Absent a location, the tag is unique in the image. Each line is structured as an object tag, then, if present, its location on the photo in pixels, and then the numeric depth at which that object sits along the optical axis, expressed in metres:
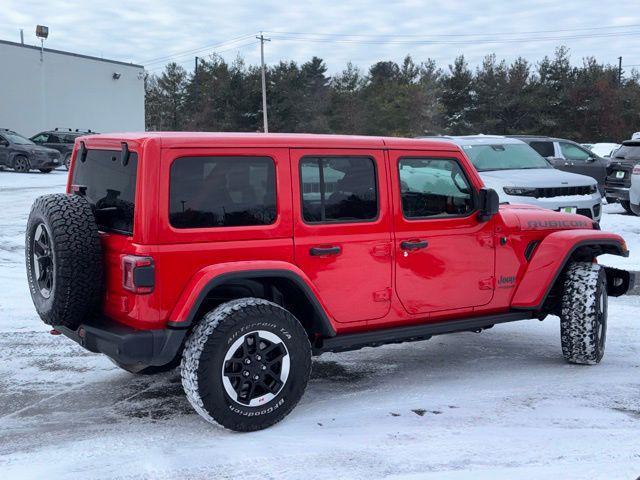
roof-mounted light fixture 37.75
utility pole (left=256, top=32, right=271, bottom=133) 52.38
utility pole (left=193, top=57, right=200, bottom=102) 63.25
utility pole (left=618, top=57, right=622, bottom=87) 59.31
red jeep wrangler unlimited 4.07
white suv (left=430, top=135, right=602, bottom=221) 11.06
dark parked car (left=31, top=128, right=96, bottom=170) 27.64
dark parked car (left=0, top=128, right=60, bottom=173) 25.09
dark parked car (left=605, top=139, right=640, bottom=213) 15.47
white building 37.25
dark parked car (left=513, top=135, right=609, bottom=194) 15.94
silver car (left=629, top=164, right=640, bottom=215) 13.49
